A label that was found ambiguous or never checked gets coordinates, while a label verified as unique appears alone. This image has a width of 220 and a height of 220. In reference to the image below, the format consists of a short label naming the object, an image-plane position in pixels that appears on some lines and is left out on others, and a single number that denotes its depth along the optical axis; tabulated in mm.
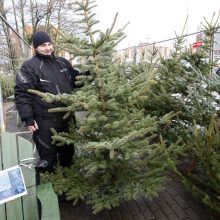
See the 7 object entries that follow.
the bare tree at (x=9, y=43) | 4030
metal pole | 2620
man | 2566
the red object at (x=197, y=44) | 4063
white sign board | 1502
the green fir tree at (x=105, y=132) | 2139
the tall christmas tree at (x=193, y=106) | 1945
